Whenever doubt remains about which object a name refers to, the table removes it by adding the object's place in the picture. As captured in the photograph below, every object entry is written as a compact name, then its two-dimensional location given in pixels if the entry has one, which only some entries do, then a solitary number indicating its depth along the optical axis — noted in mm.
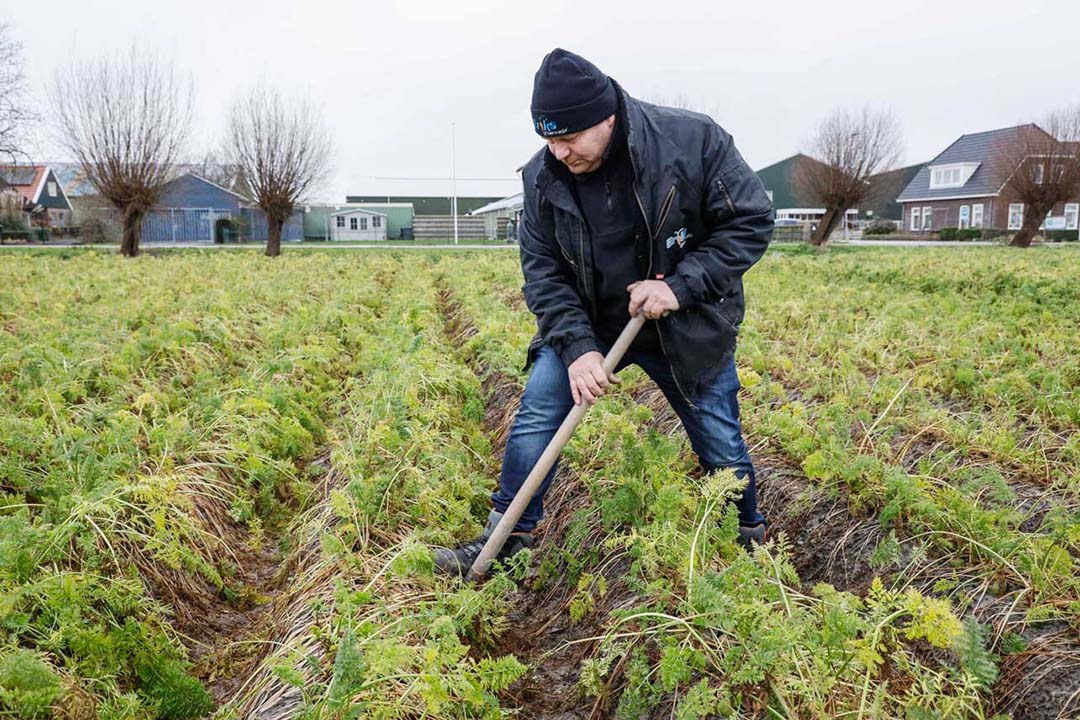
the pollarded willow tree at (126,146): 27688
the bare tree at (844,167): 35188
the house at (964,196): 48094
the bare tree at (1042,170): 31781
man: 3129
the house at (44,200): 57531
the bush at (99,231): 45200
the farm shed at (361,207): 59906
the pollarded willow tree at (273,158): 31891
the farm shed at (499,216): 54000
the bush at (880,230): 55062
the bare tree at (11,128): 23047
